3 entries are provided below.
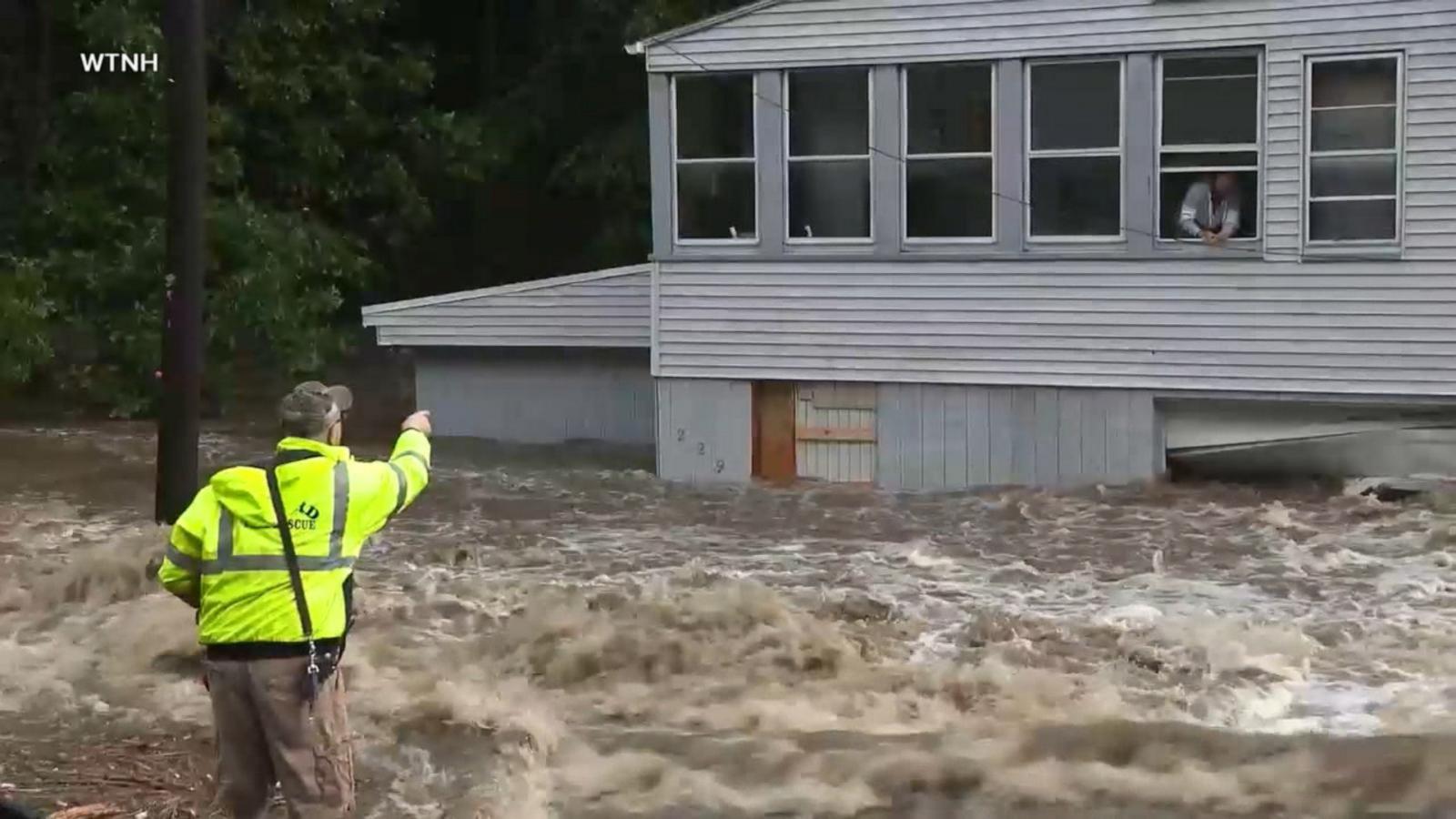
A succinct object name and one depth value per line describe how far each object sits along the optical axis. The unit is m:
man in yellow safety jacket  6.21
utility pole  12.85
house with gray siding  16.62
